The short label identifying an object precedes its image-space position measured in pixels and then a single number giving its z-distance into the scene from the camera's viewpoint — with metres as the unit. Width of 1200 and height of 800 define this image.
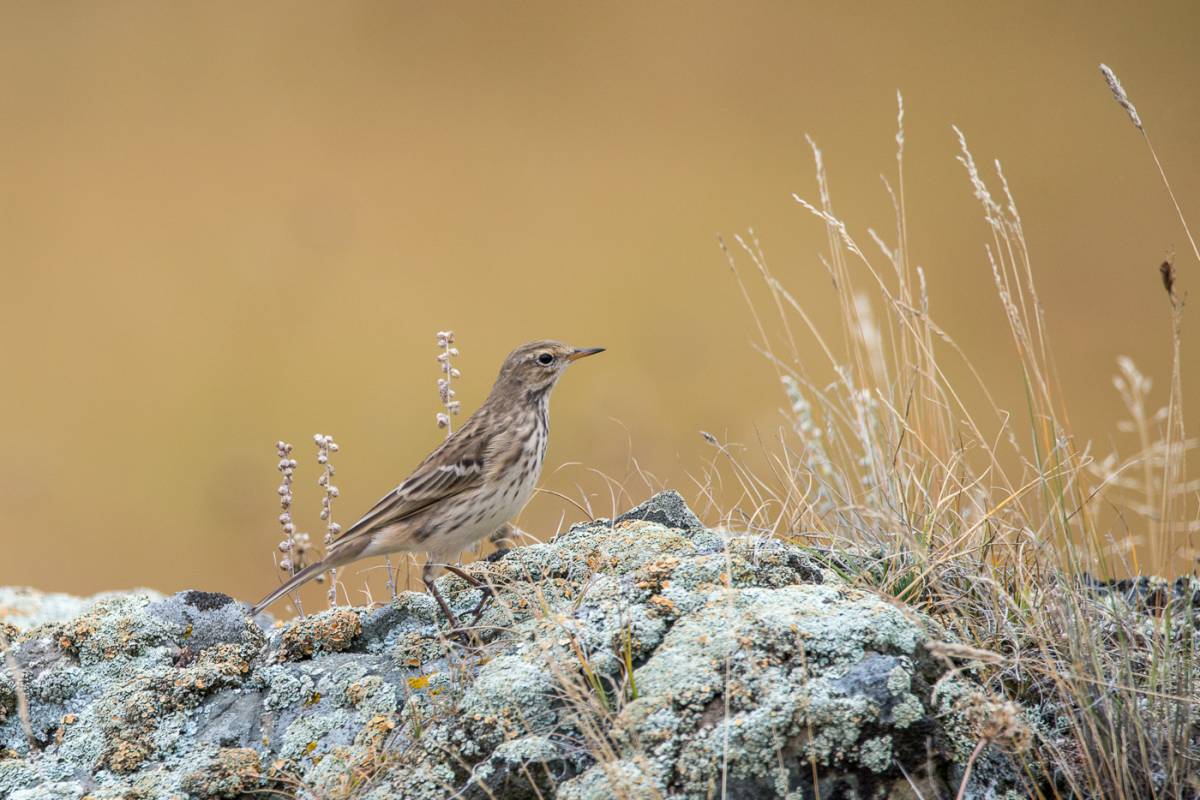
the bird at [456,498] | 8.56
